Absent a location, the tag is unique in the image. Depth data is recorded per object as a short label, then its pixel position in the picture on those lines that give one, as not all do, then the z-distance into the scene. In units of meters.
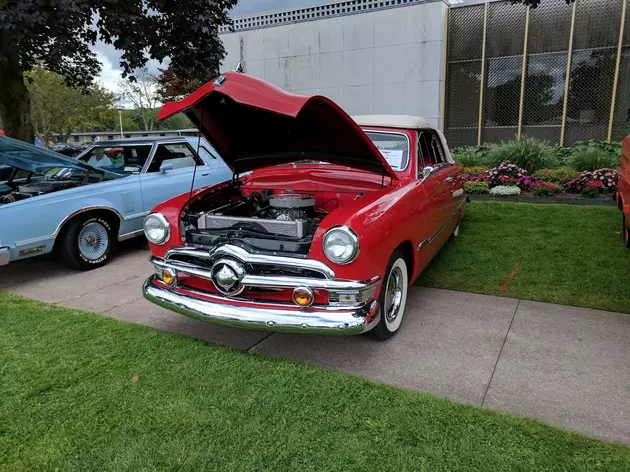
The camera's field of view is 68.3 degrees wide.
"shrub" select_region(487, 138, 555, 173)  8.95
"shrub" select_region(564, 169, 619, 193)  7.72
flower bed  7.73
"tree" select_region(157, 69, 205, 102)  20.28
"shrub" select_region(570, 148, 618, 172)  8.38
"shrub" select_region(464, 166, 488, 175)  8.98
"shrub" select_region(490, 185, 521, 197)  7.97
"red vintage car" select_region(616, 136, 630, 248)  5.04
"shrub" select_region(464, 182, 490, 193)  8.28
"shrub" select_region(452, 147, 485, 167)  9.91
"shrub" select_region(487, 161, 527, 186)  8.49
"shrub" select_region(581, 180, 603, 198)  7.59
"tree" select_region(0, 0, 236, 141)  5.77
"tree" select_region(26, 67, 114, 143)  28.70
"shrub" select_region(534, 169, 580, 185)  8.03
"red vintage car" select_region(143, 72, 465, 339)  2.87
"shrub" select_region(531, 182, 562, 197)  7.79
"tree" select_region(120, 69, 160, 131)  39.53
